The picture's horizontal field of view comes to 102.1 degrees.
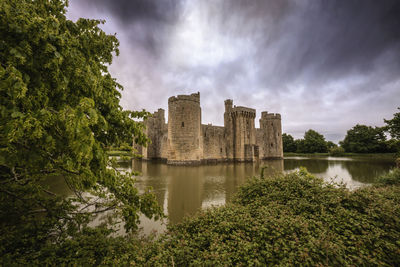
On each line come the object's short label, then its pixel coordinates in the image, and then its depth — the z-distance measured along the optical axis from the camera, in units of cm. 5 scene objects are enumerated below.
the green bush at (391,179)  777
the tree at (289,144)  6019
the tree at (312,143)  5262
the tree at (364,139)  3894
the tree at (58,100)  144
